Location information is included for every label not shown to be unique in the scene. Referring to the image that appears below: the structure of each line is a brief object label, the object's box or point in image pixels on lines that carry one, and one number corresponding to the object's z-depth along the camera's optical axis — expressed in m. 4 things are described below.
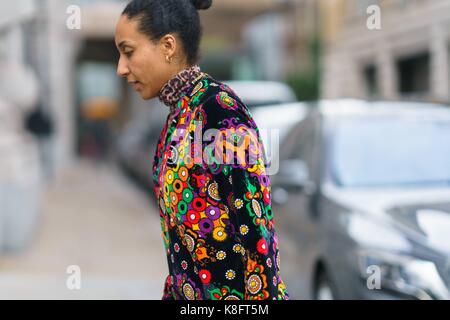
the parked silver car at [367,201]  4.01
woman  2.06
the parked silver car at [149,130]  12.36
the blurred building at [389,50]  17.69
